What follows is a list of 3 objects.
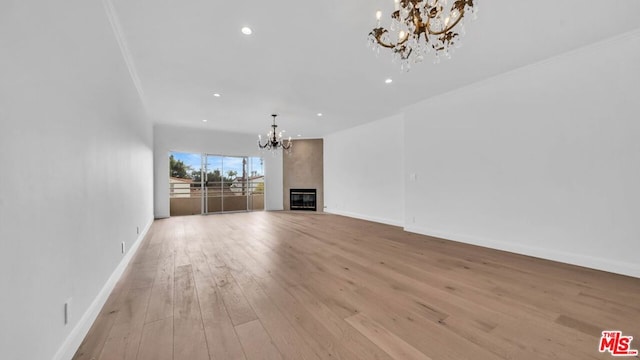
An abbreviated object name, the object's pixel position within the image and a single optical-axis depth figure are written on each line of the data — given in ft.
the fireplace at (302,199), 28.71
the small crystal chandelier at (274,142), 19.93
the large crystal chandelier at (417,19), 5.77
